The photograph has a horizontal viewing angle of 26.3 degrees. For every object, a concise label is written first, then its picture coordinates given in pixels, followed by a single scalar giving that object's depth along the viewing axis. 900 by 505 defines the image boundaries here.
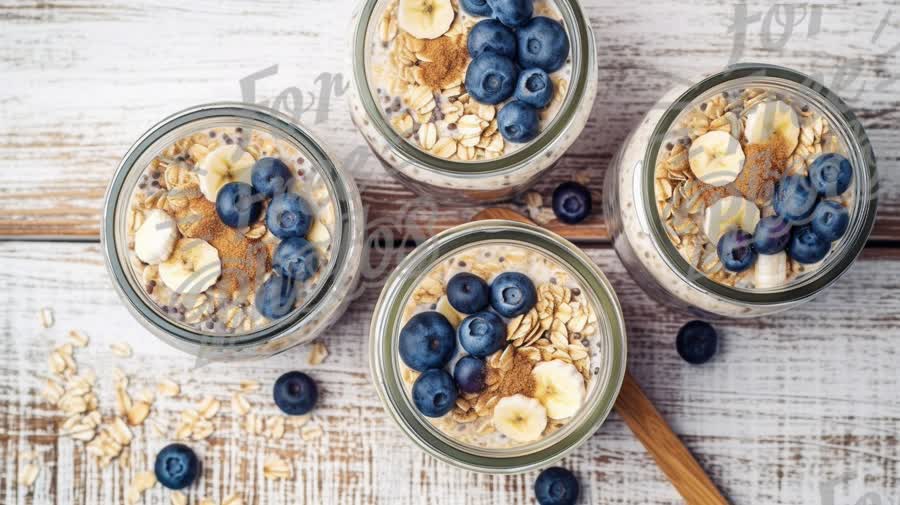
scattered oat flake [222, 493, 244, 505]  0.69
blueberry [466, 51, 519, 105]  0.62
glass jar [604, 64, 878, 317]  0.63
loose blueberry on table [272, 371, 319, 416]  0.68
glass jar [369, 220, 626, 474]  0.63
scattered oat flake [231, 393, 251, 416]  0.69
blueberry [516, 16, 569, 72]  0.62
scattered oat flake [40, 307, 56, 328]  0.70
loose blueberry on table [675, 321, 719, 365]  0.68
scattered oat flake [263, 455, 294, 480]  0.69
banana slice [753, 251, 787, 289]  0.63
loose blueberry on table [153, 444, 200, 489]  0.68
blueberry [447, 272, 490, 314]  0.62
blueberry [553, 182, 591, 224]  0.68
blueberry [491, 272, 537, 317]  0.62
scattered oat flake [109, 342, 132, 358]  0.69
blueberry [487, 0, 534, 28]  0.62
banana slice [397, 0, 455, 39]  0.63
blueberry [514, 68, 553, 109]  0.62
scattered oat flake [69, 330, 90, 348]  0.70
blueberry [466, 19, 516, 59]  0.62
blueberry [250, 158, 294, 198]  0.63
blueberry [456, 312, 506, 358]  0.62
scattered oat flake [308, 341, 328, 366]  0.69
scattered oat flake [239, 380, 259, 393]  0.69
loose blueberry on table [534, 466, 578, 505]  0.67
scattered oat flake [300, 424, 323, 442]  0.69
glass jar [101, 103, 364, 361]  0.64
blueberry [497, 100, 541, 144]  0.62
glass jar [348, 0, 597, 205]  0.63
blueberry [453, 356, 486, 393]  0.62
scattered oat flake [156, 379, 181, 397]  0.69
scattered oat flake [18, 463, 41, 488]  0.70
